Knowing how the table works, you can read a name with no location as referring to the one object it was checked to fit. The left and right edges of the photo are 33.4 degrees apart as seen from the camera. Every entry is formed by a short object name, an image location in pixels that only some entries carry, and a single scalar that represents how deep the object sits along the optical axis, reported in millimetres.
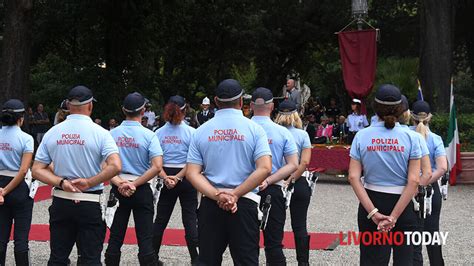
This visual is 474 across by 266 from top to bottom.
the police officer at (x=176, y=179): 9242
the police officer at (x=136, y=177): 8000
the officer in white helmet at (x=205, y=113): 21375
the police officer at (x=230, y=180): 6031
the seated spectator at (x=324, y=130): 25955
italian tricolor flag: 17411
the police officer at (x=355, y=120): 23703
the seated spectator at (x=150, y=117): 27694
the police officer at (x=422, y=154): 6473
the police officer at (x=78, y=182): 6492
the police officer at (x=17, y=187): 8000
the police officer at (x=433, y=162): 7781
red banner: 21281
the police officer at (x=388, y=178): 6266
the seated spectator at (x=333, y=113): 30078
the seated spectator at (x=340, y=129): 26312
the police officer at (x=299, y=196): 8773
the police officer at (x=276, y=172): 8016
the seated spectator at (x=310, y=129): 21944
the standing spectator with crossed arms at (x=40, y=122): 29438
